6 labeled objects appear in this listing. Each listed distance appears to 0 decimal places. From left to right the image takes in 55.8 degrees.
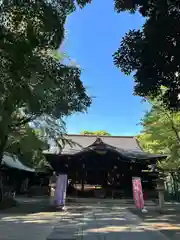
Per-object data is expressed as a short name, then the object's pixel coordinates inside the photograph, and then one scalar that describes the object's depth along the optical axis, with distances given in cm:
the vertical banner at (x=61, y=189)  914
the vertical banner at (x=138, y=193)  875
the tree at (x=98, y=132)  2986
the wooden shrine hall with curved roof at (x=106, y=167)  1356
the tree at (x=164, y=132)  1282
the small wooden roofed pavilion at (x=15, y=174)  1484
